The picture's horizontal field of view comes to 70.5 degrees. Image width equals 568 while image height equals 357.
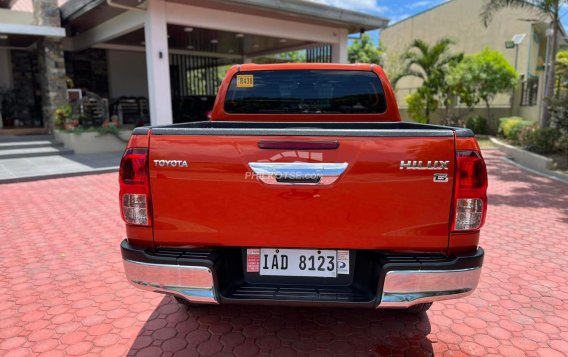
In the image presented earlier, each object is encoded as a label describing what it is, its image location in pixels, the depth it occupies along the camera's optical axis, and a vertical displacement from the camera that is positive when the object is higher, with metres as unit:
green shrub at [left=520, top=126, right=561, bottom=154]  11.06 -0.91
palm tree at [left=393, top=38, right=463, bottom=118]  18.19 +1.99
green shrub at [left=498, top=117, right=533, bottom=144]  13.48 -0.70
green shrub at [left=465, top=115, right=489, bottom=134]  18.41 -0.74
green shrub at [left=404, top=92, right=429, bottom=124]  19.06 +0.05
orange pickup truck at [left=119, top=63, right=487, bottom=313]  2.12 -0.57
